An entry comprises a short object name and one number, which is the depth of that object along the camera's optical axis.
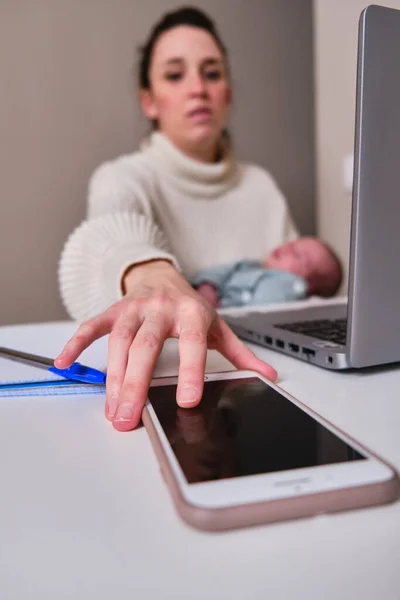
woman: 0.87
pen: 0.40
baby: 1.12
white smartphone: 0.21
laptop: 0.33
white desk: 0.18
